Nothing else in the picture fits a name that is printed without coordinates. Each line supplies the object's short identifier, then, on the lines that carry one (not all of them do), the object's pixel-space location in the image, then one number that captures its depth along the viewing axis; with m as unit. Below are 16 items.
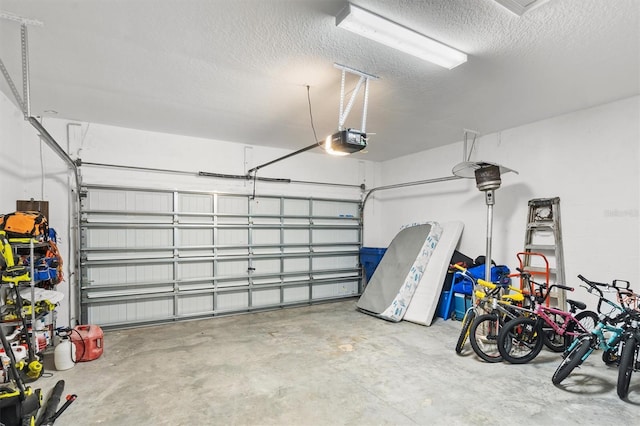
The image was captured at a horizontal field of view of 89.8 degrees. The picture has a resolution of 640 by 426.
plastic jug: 3.13
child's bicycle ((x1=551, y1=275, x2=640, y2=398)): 2.62
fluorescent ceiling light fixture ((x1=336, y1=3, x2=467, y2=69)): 2.07
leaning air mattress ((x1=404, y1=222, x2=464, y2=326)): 4.72
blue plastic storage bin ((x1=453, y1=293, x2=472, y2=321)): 4.76
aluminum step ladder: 4.02
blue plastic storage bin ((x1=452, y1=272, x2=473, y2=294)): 4.76
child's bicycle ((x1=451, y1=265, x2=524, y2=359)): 3.50
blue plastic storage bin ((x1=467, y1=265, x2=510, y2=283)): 4.51
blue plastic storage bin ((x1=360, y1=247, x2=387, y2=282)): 6.21
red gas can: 3.30
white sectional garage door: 4.49
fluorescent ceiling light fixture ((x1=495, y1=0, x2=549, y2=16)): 1.93
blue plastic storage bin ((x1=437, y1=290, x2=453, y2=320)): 4.93
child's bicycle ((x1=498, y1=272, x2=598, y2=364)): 3.23
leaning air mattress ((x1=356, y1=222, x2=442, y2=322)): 4.95
